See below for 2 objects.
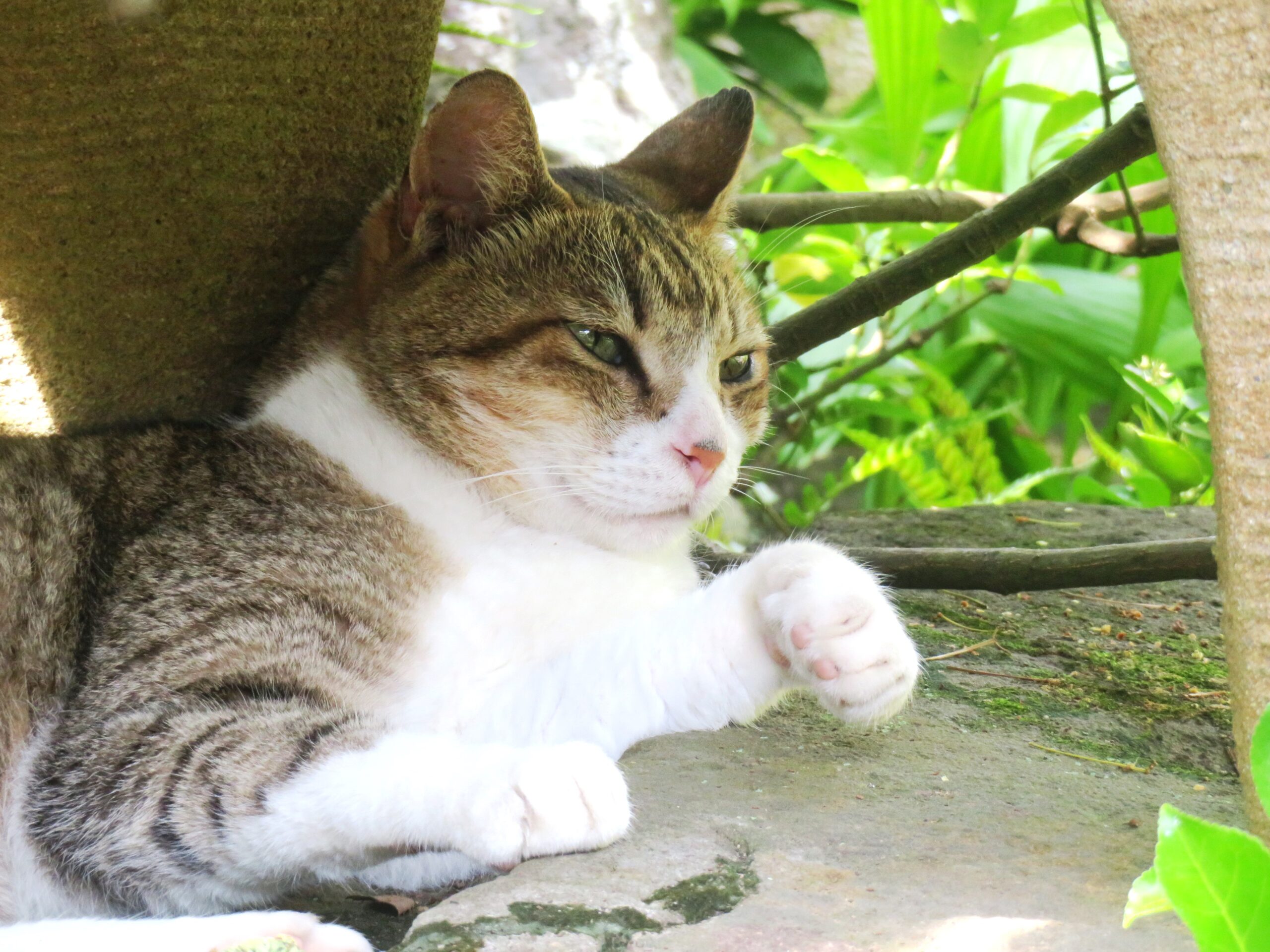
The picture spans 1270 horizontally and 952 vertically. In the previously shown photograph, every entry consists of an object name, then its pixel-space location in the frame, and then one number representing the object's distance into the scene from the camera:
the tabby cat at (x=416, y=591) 3.10
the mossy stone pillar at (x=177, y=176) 4.03
